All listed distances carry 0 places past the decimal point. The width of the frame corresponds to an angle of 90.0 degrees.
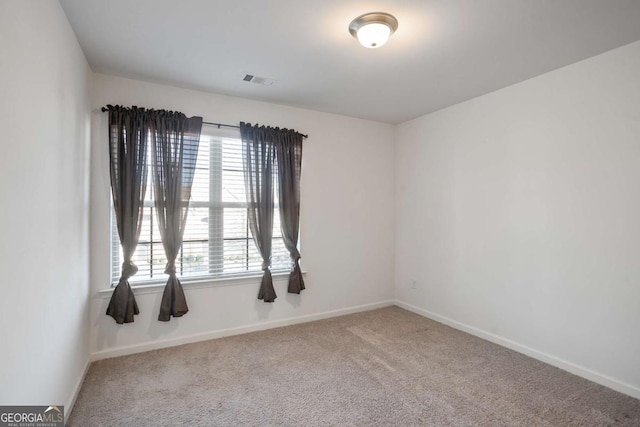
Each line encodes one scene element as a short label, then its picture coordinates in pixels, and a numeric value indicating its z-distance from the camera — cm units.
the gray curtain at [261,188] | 347
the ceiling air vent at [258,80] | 296
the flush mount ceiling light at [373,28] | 203
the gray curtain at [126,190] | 287
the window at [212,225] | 310
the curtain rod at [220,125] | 332
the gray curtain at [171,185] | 303
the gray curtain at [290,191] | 364
